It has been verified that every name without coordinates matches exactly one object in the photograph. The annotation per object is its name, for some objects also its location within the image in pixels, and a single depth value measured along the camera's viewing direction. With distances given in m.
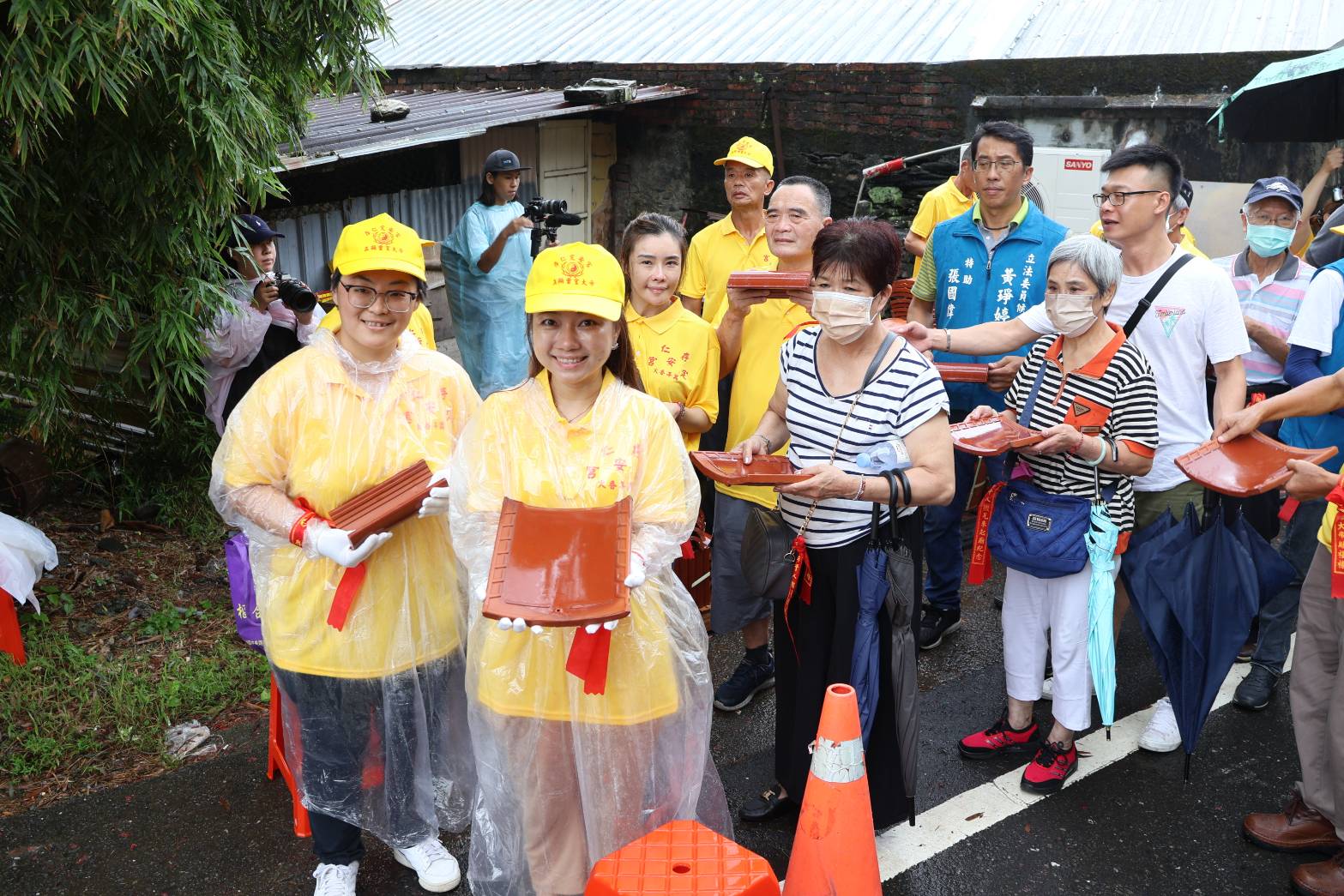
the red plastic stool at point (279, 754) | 3.37
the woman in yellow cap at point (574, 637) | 2.73
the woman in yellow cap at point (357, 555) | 2.92
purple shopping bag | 3.65
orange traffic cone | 3.00
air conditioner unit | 8.23
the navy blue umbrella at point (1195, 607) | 3.60
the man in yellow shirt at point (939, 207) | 6.34
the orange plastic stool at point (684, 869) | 2.49
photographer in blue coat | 7.45
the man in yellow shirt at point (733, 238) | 4.99
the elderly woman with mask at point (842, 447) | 3.11
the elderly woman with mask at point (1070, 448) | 3.57
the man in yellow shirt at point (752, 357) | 4.15
